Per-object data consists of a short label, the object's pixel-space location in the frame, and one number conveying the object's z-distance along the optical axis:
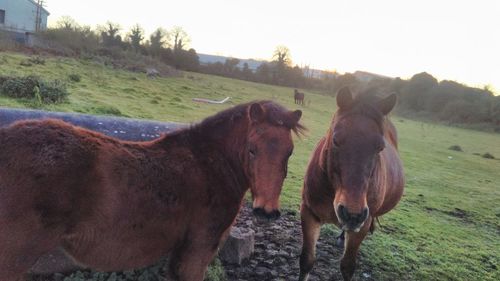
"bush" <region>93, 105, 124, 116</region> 12.30
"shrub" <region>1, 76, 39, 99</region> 11.29
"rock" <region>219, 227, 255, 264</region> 4.78
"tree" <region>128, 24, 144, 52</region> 45.25
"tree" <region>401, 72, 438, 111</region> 56.41
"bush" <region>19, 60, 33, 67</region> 18.87
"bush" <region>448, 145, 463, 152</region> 26.83
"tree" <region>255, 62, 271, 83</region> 50.69
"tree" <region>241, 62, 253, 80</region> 49.28
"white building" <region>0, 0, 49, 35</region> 45.78
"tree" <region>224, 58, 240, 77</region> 48.81
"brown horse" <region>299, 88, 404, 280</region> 3.42
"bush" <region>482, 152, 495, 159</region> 25.23
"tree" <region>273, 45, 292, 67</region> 59.19
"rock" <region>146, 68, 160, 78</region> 29.30
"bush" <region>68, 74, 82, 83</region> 18.42
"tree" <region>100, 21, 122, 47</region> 42.16
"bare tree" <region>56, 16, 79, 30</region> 38.79
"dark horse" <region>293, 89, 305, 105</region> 35.97
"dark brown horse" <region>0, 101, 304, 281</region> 2.33
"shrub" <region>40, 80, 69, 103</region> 11.69
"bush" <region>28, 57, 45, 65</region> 20.72
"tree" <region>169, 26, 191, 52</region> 50.89
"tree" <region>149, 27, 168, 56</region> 44.53
